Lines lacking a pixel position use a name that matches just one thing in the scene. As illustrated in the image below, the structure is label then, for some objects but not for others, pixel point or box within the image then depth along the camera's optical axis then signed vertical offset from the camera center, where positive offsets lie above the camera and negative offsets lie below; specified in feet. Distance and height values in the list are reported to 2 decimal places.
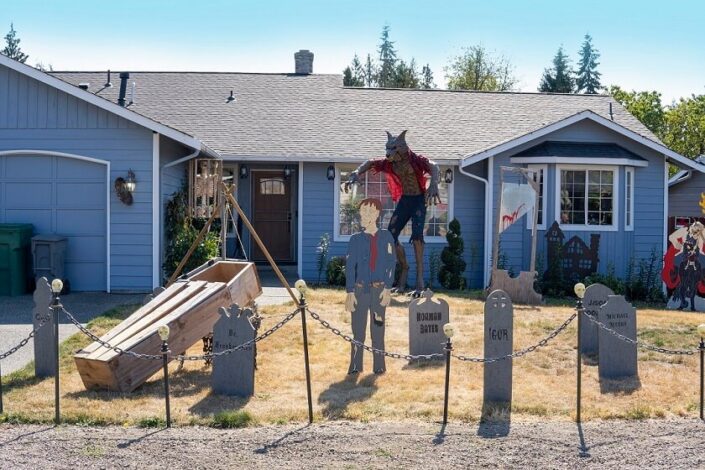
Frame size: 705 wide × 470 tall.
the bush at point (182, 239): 46.75 -1.15
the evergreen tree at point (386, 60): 202.14 +41.41
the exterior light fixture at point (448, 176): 54.08 +2.94
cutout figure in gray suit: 27.81 -1.72
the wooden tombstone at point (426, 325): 30.17 -3.71
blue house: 46.09 +3.87
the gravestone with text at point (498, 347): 24.30 -3.60
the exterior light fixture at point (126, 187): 45.60 +1.67
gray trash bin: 44.16 -2.06
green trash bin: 44.32 -2.20
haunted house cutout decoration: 51.80 -1.96
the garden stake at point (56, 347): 22.09 -3.53
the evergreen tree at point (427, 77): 192.34 +33.49
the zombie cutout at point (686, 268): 46.09 -2.40
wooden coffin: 25.00 -3.48
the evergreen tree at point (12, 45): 200.02 +41.54
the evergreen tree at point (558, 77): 177.91 +31.12
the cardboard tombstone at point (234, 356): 24.93 -4.05
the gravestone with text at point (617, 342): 27.48 -3.90
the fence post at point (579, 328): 22.85 -2.92
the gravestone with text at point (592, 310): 30.48 -3.15
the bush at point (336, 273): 52.31 -3.25
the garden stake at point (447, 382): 22.11 -4.20
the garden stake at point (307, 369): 22.31 -4.10
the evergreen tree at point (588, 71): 194.29 +35.59
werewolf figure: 41.37 +1.81
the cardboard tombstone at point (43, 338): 27.04 -3.89
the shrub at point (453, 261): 52.54 -2.45
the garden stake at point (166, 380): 21.83 -4.19
